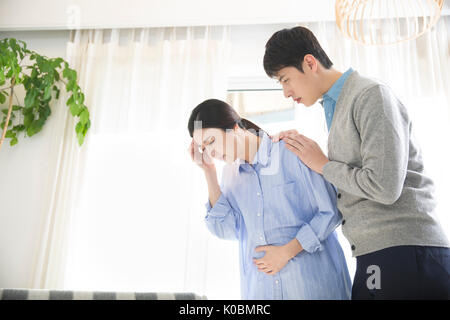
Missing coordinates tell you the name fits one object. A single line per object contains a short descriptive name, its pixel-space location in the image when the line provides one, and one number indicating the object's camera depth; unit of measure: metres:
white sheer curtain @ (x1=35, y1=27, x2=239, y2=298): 1.82
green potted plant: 1.87
